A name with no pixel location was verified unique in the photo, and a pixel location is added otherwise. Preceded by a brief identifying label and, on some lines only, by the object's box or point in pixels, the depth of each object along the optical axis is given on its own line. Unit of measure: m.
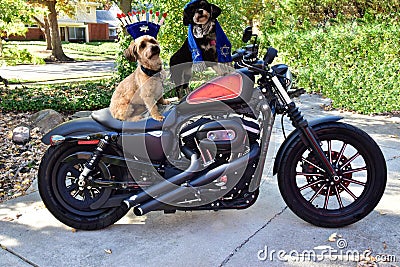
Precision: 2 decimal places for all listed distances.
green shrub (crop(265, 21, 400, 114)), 6.78
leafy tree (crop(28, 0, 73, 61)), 18.96
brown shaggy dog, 3.21
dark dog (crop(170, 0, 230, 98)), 4.66
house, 43.03
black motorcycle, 3.02
